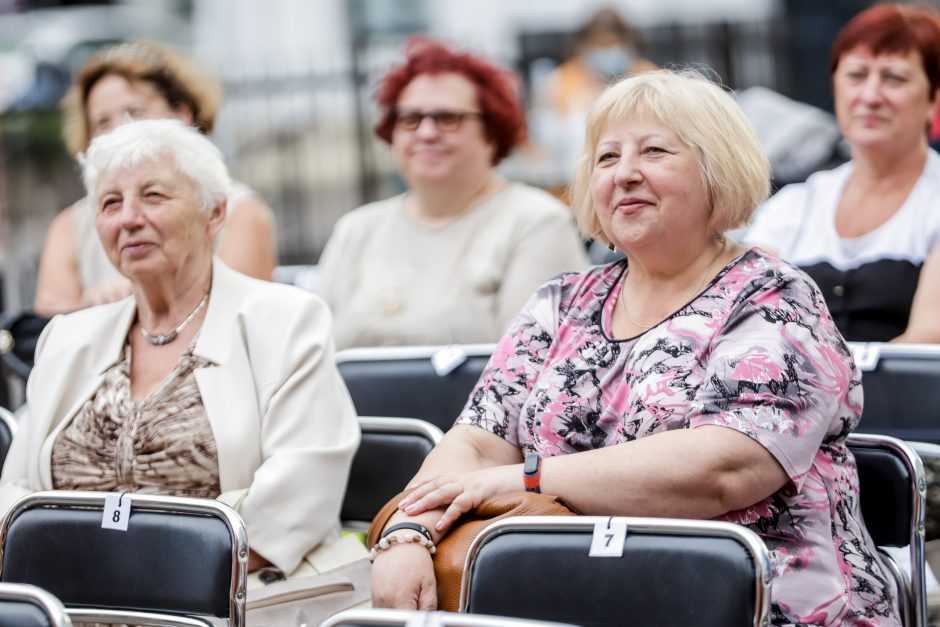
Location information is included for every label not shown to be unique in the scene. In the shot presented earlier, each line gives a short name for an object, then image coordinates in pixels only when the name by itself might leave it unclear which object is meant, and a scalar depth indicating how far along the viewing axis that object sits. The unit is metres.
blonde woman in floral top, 5.06
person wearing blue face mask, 18.52
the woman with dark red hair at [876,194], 8.07
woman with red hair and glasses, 8.73
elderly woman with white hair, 6.34
